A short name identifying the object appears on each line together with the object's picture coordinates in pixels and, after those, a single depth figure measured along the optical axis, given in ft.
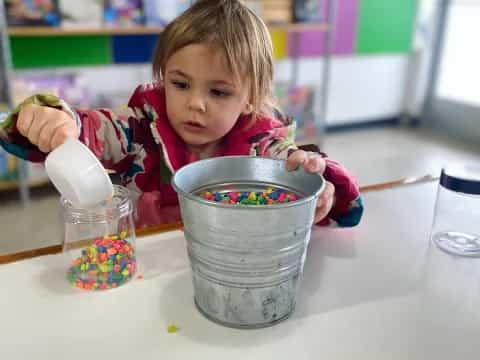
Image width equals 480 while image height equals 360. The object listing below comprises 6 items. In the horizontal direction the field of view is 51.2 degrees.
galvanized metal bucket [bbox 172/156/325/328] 1.53
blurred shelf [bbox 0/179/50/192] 7.16
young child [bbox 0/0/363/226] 2.29
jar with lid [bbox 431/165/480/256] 2.20
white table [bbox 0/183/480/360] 1.63
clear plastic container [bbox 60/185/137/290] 1.99
